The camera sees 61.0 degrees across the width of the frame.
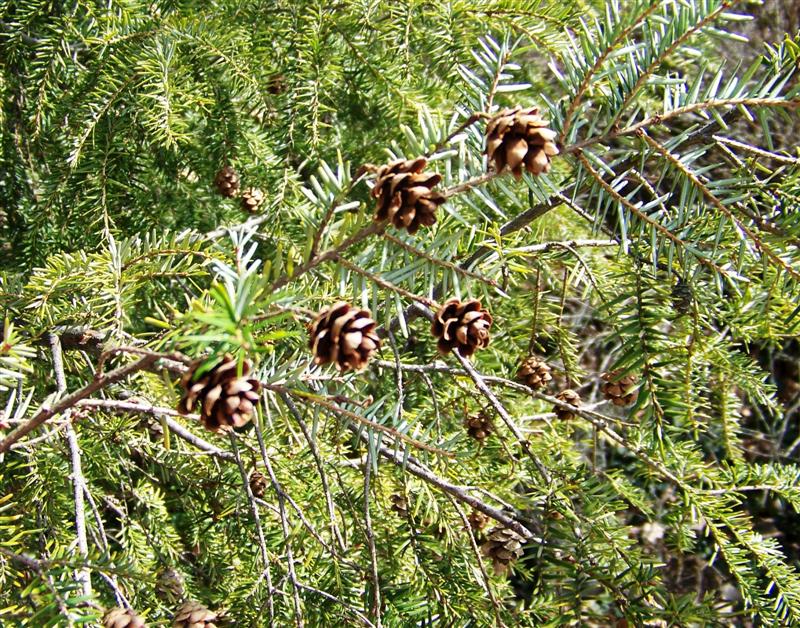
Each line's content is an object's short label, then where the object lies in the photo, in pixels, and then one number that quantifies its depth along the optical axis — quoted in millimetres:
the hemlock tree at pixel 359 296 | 557
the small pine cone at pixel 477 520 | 922
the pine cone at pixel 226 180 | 1149
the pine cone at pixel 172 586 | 684
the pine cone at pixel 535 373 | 963
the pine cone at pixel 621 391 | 898
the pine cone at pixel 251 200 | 1159
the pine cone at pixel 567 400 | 940
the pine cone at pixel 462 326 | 559
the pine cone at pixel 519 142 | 475
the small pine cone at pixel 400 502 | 940
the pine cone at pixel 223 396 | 472
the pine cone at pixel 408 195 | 470
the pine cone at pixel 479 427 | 906
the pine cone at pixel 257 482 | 947
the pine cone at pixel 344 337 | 488
